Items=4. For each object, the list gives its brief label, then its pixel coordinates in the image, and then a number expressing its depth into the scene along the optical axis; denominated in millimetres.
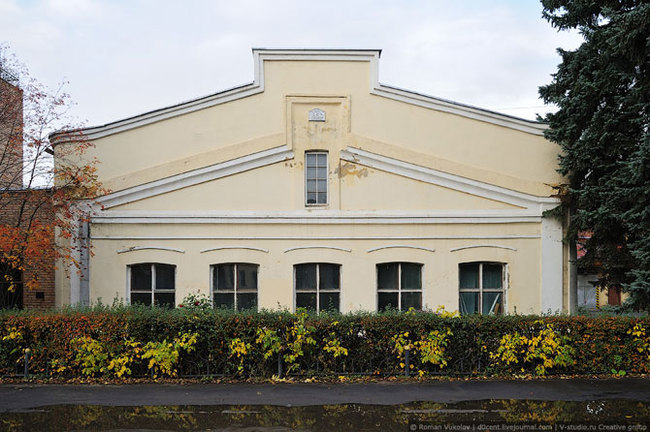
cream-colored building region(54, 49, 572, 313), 14367
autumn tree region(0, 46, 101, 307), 12711
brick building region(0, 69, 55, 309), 13109
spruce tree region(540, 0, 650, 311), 11492
